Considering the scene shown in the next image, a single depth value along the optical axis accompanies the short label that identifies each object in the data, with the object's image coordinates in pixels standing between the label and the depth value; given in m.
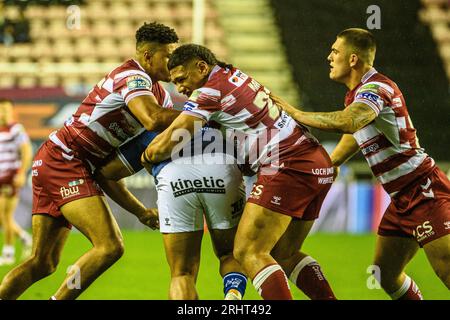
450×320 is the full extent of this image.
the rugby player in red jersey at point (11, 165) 21.77
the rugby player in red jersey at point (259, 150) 9.83
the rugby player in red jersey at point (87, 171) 10.91
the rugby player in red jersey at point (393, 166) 10.45
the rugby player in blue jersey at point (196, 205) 10.09
